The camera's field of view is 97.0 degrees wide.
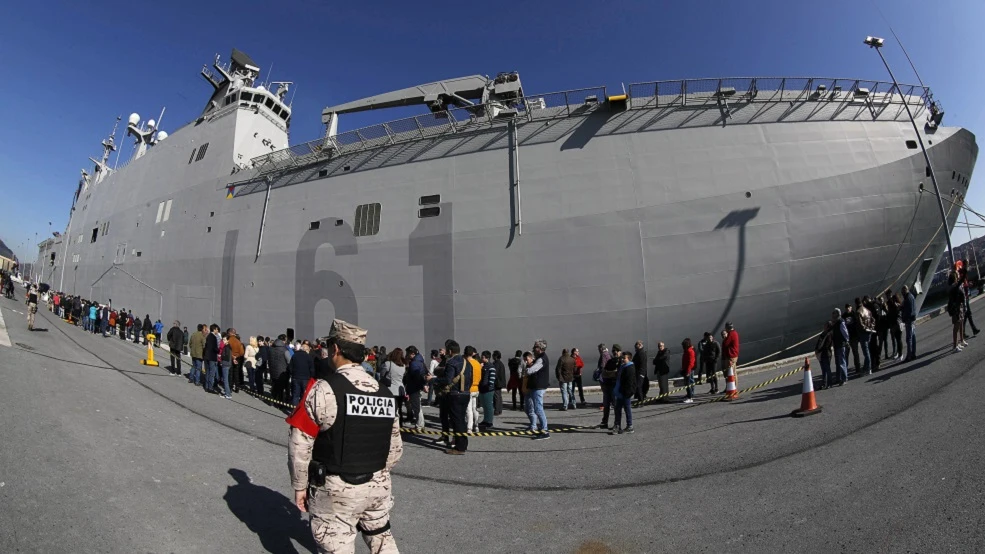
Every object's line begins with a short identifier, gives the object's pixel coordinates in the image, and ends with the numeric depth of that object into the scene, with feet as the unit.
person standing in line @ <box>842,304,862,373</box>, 27.20
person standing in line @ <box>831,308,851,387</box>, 25.30
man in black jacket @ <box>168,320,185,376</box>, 36.04
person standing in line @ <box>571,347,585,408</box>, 32.41
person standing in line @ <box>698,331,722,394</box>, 31.17
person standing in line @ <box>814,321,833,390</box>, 25.57
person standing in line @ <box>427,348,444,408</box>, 36.00
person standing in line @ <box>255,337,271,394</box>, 34.09
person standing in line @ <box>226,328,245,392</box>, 33.47
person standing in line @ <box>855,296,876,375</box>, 26.45
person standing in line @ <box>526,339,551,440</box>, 23.35
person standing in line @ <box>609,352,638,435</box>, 22.47
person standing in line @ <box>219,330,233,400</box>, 31.04
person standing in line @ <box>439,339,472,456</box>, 20.73
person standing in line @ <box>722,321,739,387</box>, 28.73
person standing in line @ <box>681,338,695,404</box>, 29.77
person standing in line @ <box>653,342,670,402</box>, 29.89
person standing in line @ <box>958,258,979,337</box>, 25.40
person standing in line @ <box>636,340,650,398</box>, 29.07
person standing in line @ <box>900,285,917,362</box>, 26.78
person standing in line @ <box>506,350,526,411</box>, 34.32
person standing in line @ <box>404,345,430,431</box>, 24.45
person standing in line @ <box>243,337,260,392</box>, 35.53
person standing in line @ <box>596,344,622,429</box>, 24.21
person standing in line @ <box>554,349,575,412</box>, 30.53
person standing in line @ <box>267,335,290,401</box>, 31.30
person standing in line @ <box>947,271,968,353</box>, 24.90
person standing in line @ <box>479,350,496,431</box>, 24.13
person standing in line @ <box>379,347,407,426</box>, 25.40
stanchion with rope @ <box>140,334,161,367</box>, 40.99
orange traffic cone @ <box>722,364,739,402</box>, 27.53
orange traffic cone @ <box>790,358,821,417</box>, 20.56
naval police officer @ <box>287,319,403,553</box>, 7.92
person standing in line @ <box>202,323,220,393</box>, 31.22
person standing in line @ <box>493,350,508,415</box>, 29.30
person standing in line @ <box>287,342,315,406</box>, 28.53
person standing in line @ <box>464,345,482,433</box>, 22.20
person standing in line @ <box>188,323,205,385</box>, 32.76
